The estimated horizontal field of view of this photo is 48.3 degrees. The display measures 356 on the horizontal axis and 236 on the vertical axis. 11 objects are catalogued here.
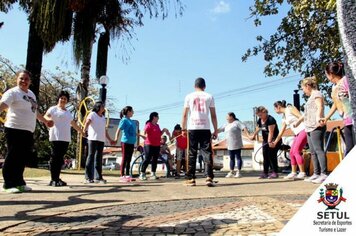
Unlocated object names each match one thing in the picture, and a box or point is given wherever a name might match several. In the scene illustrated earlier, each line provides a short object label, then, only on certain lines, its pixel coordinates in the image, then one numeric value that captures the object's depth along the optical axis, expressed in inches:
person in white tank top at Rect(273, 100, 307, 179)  333.1
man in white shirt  283.3
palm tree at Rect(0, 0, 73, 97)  541.0
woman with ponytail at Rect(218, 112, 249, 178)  393.4
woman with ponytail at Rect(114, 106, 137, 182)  358.0
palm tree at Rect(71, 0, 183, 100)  602.2
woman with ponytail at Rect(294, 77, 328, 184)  277.3
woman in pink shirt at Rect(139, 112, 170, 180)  380.8
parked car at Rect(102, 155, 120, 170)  2940.5
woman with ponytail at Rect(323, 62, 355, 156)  193.2
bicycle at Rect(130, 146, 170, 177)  427.8
